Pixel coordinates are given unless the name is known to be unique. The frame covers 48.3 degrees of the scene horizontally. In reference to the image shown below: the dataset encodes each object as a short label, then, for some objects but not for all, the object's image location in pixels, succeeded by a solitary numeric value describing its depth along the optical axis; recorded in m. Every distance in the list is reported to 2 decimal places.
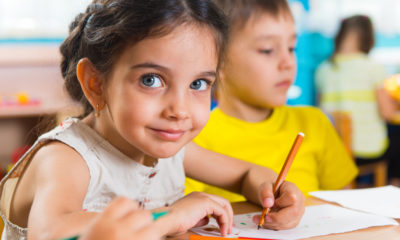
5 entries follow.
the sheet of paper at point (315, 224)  0.71
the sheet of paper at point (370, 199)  0.84
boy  1.26
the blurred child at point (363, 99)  2.90
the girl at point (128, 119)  0.69
